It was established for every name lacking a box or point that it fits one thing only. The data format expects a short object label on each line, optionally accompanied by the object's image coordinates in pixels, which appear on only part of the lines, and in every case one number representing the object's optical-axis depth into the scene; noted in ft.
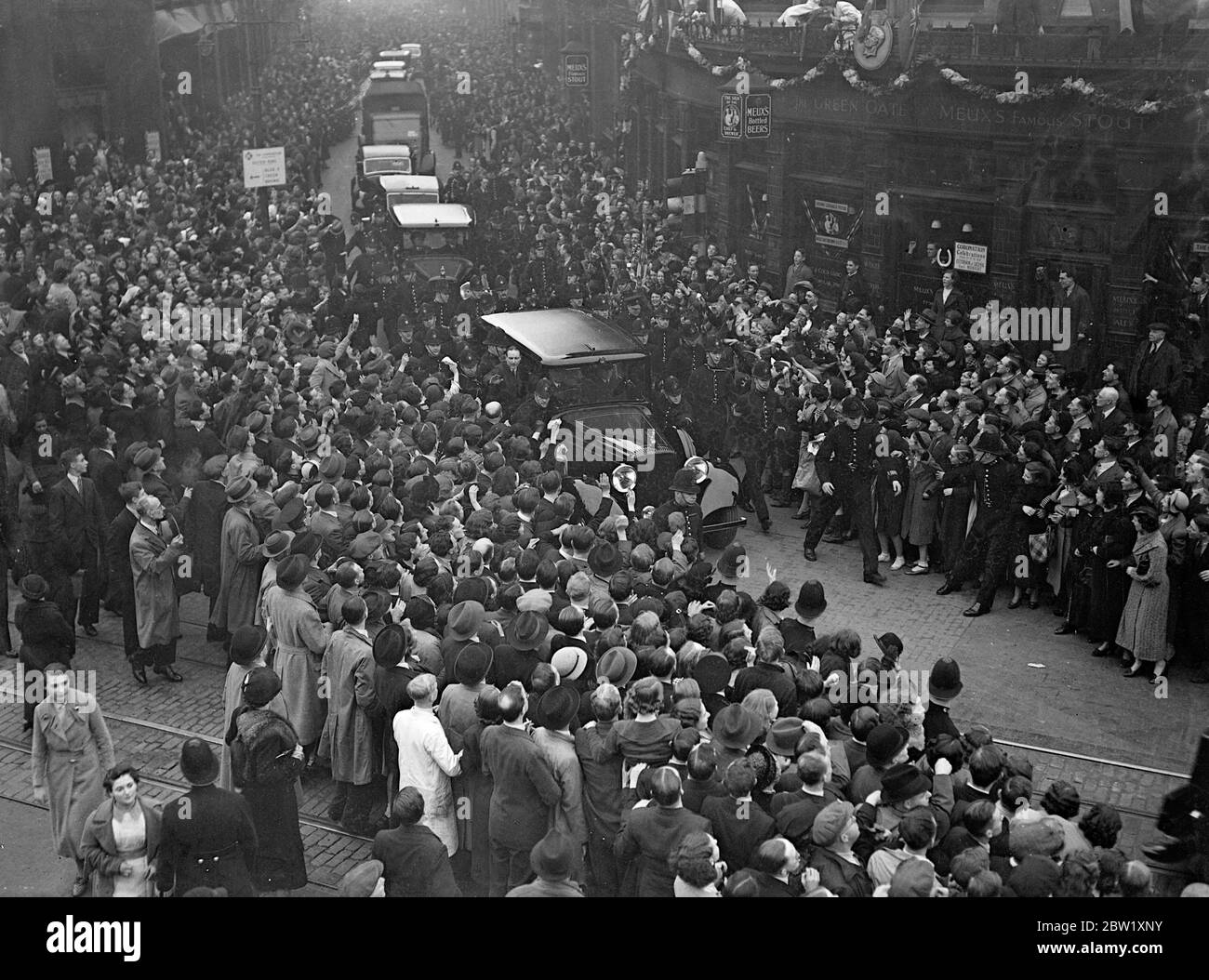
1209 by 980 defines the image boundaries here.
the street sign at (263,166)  84.07
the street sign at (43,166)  94.73
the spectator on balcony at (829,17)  70.74
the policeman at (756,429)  51.44
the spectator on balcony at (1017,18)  62.36
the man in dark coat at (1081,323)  59.00
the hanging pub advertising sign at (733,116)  76.38
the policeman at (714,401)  52.49
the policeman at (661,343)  57.11
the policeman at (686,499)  40.96
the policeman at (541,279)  72.84
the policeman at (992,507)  42.68
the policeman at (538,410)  48.26
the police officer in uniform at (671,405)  49.24
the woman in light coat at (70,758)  28.25
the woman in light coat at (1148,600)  37.60
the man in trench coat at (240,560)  38.01
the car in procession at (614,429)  46.98
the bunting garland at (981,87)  54.85
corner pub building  56.29
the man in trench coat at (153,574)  38.01
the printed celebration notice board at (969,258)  64.59
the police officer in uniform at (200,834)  23.40
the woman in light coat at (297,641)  31.91
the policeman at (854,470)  46.47
